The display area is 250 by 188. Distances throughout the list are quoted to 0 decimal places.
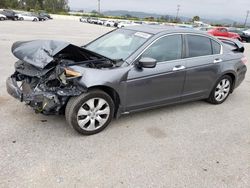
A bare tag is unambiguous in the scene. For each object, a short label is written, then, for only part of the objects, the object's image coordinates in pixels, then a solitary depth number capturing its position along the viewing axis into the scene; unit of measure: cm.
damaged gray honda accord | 320
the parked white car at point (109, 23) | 4191
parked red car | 2130
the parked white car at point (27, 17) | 3592
